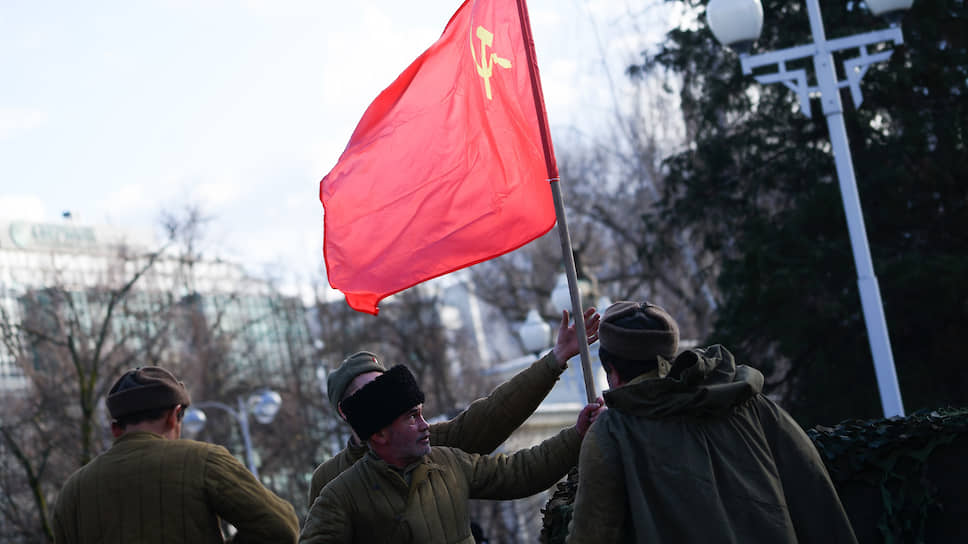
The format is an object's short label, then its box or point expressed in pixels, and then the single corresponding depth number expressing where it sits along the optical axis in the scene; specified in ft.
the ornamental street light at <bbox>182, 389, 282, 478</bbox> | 87.56
